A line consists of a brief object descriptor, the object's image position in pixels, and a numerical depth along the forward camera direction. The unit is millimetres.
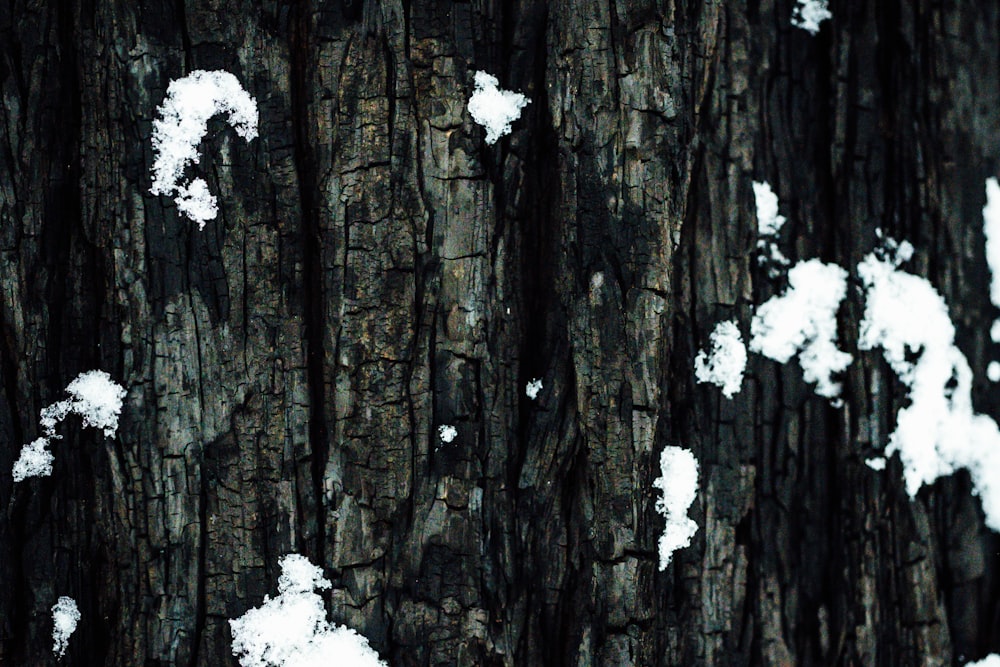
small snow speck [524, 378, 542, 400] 1342
